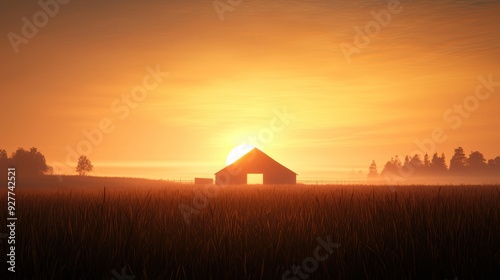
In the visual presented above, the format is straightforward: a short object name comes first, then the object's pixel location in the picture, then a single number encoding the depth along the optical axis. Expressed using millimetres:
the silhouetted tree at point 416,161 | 144250
